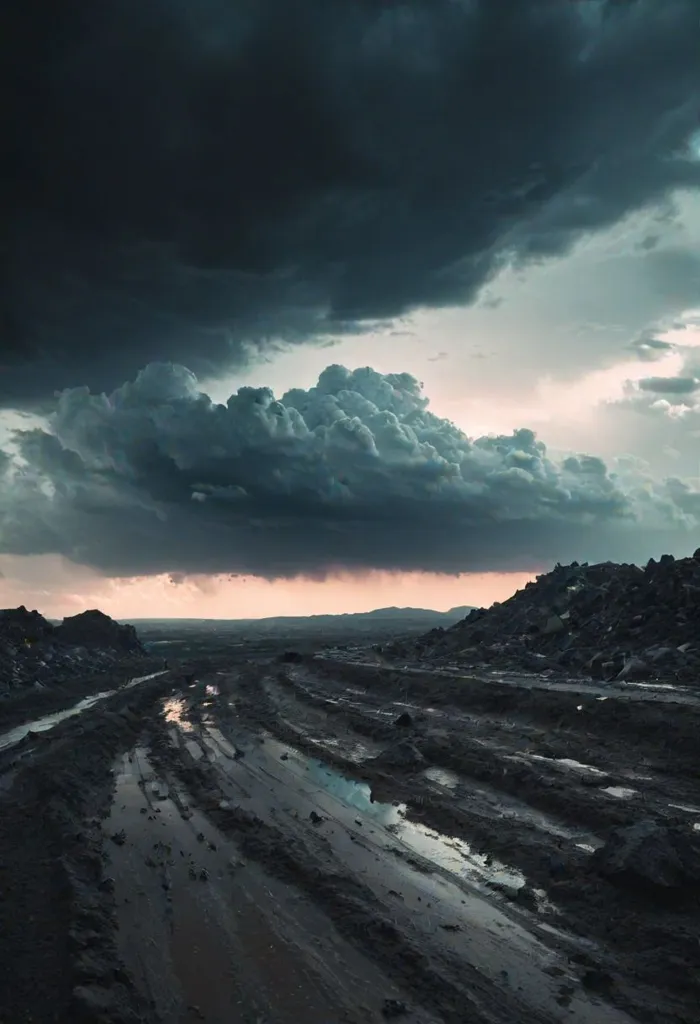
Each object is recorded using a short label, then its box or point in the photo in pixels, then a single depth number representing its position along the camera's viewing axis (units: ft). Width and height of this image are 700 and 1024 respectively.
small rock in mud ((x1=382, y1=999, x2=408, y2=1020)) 18.37
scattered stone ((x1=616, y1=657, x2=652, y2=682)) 76.00
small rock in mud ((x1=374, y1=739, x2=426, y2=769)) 47.39
